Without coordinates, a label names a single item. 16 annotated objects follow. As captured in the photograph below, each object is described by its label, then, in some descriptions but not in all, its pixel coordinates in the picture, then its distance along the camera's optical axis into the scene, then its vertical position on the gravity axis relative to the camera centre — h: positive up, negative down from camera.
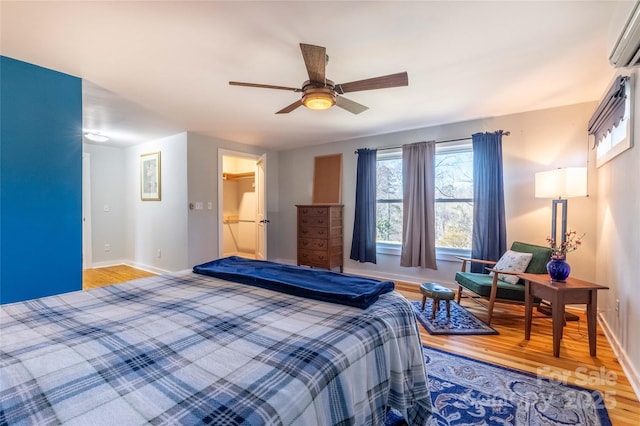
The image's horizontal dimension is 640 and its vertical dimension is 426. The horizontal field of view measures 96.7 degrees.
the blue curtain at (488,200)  3.61 +0.10
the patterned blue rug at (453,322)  2.73 -1.18
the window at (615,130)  2.08 +0.67
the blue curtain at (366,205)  4.69 +0.05
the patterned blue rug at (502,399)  1.63 -1.20
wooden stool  2.85 -0.88
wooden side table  2.31 -0.76
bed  0.74 -0.50
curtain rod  3.65 +0.96
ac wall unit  1.49 +0.94
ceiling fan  1.84 +0.90
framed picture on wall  5.00 +0.58
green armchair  2.84 -0.79
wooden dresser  4.76 -0.47
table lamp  2.81 +0.22
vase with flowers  2.52 -0.51
